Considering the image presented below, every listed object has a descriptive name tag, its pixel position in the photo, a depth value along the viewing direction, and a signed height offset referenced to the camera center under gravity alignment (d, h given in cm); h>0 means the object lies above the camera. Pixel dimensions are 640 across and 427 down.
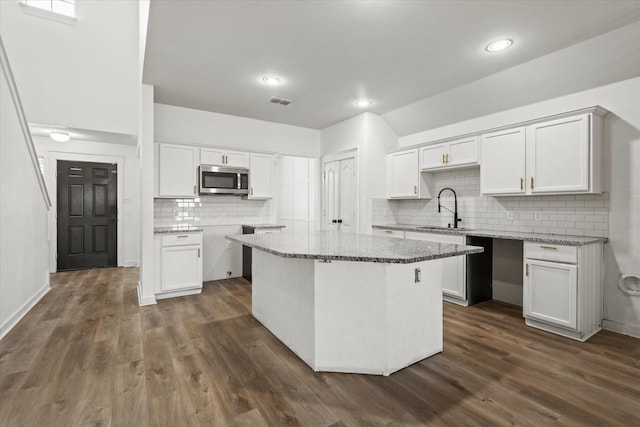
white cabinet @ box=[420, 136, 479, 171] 399 +74
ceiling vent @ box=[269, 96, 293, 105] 428 +150
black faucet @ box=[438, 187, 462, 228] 441 -1
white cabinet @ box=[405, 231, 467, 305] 374 -77
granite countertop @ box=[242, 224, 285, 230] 486 -25
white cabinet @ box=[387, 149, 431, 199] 466 +50
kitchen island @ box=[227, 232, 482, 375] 221 -68
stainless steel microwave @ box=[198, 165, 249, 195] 466 +46
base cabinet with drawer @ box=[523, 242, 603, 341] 280 -72
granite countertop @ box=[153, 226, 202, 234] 404 -26
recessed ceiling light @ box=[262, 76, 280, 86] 364 +151
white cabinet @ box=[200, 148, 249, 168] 473 +81
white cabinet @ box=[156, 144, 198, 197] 441 +56
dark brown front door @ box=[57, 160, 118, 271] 589 -9
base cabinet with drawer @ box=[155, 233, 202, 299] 407 -71
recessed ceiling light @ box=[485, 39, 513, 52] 281 +149
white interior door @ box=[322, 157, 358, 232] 510 +26
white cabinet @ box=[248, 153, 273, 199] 514 +56
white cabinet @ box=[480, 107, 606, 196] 296 +55
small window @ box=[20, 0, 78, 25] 475 +311
